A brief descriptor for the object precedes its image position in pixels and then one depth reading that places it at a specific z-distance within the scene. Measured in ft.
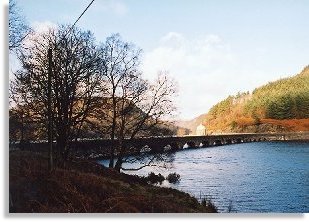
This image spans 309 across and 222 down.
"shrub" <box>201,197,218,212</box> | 34.59
